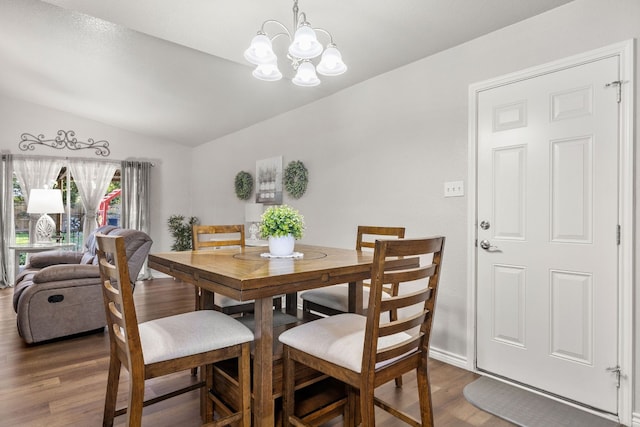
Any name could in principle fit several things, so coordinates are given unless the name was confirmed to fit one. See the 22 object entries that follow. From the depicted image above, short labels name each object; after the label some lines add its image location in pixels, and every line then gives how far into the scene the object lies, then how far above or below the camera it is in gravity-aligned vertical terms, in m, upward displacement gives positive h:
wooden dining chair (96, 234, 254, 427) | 1.33 -0.53
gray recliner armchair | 3.02 -0.76
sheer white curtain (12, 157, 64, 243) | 5.43 +0.60
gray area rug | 1.92 -1.12
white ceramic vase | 2.01 -0.18
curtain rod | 5.38 +0.85
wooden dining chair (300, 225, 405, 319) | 2.29 -0.56
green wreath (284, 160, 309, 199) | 4.05 +0.39
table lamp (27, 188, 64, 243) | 4.76 +0.06
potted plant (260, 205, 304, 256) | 2.00 -0.09
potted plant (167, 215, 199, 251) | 6.34 -0.35
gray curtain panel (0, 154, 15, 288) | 5.27 -0.12
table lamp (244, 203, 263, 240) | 4.60 -0.01
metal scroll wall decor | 5.46 +1.10
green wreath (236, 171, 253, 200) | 5.09 +0.40
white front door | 1.99 -0.12
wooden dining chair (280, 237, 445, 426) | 1.29 -0.53
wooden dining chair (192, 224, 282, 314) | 2.25 -0.38
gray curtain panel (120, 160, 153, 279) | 6.03 +0.27
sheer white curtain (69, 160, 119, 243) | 5.81 +0.47
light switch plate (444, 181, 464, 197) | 2.63 +0.18
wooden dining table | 1.36 -0.27
